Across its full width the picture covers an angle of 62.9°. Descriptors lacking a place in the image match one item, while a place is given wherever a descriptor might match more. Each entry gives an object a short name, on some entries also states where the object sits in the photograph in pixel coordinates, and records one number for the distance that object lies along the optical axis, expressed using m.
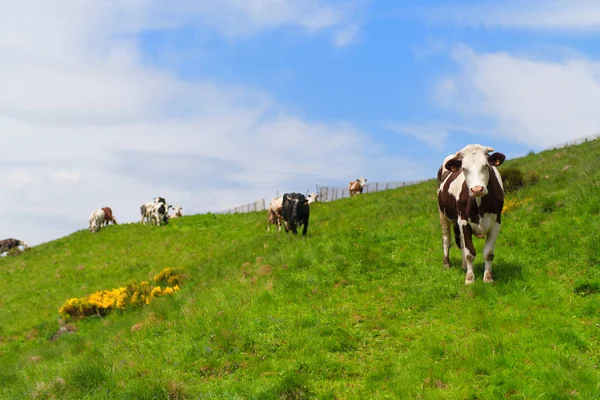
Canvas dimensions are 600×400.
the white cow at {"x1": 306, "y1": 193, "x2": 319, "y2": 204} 49.94
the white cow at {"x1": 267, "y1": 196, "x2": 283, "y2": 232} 25.06
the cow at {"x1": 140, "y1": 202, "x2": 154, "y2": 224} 41.44
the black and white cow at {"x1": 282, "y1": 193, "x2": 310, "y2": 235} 21.14
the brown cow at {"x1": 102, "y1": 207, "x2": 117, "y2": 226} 42.66
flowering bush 18.81
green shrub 20.10
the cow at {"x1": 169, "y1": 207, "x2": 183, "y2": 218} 52.09
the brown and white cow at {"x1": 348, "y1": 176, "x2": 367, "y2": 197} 46.97
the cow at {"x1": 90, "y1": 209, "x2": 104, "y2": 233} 40.39
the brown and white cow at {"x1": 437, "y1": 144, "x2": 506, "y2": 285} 9.63
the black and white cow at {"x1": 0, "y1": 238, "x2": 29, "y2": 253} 43.75
